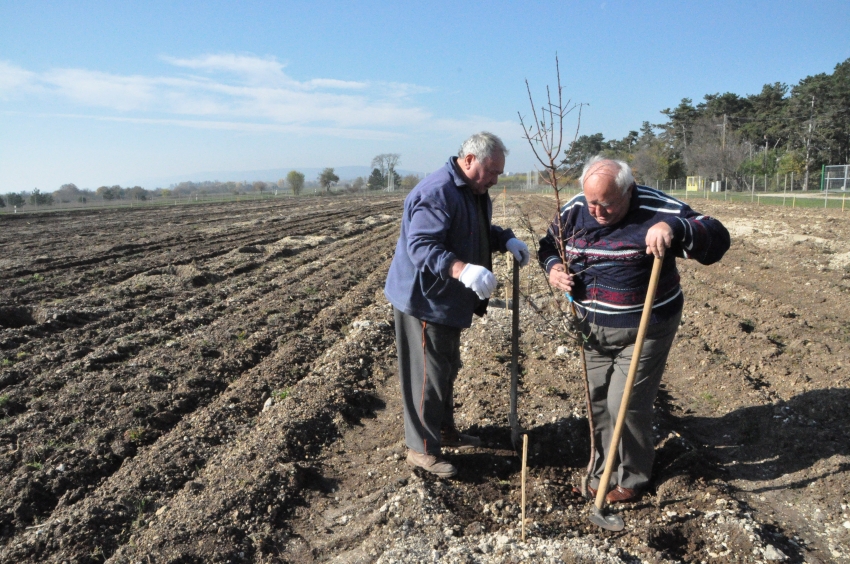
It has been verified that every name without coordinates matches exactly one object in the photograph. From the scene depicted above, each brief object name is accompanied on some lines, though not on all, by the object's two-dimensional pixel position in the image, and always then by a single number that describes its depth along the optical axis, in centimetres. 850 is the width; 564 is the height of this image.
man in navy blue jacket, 330
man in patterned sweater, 296
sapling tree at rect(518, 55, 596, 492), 326
